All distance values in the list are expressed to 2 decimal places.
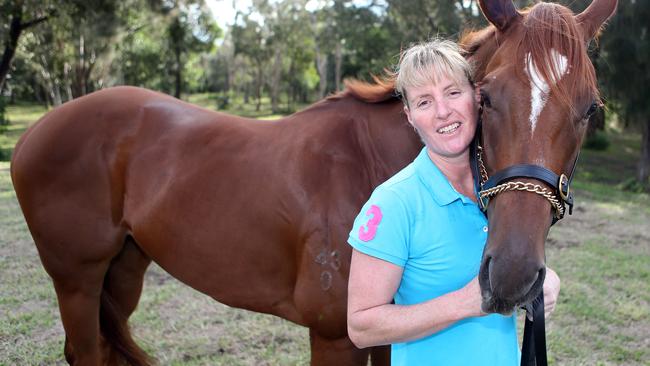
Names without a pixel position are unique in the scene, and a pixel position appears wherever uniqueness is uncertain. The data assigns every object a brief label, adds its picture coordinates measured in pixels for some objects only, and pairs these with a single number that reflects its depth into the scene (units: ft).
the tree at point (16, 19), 46.52
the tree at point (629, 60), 41.74
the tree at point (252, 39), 135.95
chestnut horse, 4.26
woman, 4.07
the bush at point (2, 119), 59.62
